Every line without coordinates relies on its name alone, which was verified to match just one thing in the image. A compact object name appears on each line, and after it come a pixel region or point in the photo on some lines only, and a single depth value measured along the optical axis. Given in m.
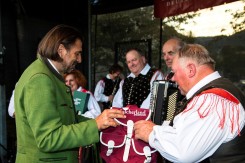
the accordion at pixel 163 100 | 2.27
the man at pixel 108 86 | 6.43
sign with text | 4.79
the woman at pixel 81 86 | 3.80
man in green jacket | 1.70
